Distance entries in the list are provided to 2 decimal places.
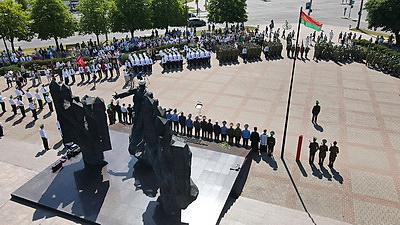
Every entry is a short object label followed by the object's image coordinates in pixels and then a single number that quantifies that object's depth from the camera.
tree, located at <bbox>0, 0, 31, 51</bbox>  29.66
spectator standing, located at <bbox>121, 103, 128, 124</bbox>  18.95
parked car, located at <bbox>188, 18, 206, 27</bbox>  49.72
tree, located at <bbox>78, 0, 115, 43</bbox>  34.22
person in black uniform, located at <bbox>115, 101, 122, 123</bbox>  19.09
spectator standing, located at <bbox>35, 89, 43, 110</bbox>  20.98
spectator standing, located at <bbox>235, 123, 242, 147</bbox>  16.02
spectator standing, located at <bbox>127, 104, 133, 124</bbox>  18.58
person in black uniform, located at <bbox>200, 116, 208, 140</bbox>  16.81
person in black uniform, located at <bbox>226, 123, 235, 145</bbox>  16.20
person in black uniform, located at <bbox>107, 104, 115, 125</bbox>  18.88
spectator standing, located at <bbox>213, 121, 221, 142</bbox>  16.38
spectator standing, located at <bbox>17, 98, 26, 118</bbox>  19.97
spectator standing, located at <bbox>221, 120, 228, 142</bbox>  16.31
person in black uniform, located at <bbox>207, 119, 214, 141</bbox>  16.66
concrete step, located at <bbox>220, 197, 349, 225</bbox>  11.26
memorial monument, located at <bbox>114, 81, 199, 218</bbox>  9.25
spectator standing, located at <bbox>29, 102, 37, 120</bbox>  19.64
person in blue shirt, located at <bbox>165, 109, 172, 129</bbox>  17.47
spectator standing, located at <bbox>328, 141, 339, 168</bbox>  14.49
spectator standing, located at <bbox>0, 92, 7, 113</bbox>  20.97
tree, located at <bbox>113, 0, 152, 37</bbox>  35.88
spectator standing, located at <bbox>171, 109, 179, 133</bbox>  17.52
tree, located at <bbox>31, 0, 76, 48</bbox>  32.31
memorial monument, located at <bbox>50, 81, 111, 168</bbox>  12.85
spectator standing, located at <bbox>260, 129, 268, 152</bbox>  15.70
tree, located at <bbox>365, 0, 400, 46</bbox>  34.19
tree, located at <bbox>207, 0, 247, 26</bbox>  41.03
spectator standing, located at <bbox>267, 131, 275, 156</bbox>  15.48
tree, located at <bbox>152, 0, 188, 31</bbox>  38.09
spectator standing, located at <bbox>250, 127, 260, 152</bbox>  15.77
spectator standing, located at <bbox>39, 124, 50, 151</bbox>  15.92
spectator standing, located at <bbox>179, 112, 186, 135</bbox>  17.38
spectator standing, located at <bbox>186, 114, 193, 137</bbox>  17.19
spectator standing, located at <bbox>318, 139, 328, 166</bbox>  14.62
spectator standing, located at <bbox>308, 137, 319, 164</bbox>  14.73
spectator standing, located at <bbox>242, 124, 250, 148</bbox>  15.96
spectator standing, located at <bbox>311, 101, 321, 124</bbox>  18.91
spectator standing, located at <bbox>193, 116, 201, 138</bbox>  16.98
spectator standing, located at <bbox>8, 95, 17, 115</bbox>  20.58
